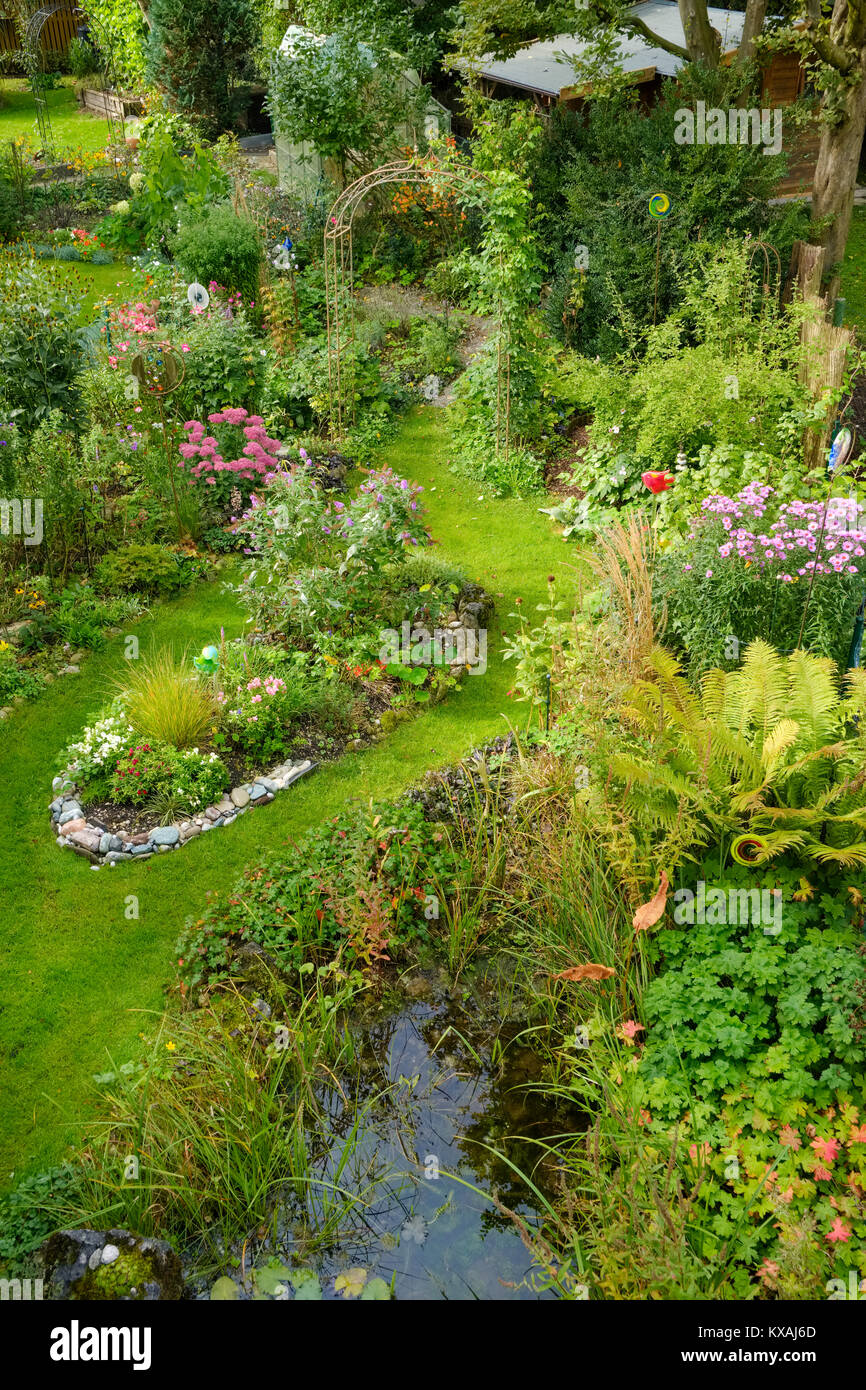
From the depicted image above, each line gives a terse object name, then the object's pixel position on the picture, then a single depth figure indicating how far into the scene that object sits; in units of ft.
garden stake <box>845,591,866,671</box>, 20.13
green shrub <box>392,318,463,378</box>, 37.11
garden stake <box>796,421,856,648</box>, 22.31
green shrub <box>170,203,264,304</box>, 37.14
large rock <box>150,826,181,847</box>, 20.70
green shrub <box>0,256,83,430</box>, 30.14
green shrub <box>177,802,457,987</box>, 17.99
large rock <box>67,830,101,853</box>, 20.59
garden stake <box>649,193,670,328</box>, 32.89
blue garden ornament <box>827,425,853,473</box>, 22.31
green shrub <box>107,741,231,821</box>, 21.22
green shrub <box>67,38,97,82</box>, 65.62
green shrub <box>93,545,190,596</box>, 27.07
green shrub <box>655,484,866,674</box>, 20.90
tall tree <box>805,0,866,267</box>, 33.06
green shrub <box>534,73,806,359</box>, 33.47
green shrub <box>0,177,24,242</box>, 46.68
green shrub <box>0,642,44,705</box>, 24.17
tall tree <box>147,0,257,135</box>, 51.52
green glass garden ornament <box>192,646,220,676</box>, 22.80
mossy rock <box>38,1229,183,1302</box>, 12.83
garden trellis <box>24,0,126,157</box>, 55.93
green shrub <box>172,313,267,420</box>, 31.63
